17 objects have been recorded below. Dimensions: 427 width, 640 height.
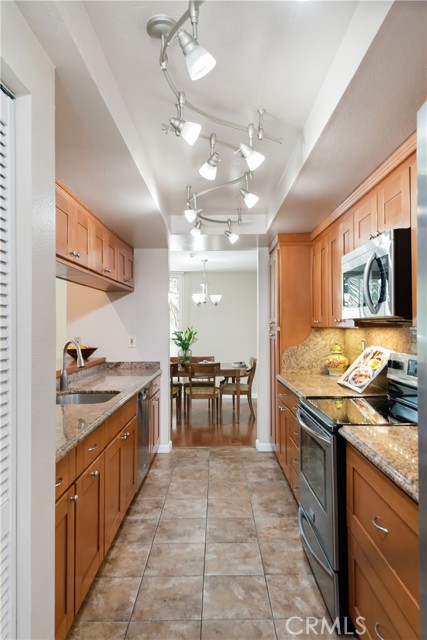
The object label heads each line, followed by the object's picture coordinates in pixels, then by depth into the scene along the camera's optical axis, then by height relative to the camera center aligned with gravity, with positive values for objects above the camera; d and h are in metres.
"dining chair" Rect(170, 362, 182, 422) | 5.41 -0.97
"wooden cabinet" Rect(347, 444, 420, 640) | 1.07 -0.78
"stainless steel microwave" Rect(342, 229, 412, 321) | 1.73 +0.26
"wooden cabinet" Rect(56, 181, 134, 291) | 2.19 +0.59
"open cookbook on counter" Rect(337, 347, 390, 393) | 2.43 -0.30
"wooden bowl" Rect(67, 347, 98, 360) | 3.29 -0.22
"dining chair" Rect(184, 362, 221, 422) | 5.19 -0.85
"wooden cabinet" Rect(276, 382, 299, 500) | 2.63 -0.88
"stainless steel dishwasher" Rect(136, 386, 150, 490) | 2.88 -0.91
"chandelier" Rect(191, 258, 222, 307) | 6.22 +0.51
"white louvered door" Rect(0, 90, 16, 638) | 1.01 -0.15
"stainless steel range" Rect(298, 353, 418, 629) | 1.60 -0.68
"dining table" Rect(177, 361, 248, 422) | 5.33 -0.68
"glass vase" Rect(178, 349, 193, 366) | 5.79 -0.50
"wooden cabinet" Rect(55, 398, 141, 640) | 1.43 -0.88
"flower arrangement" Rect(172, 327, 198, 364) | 5.91 -0.27
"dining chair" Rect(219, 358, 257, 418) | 5.52 -0.93
